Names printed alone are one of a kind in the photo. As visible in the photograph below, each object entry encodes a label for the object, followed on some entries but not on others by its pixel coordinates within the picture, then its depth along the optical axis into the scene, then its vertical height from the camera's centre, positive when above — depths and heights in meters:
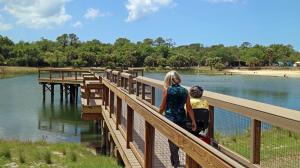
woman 6.22 -0.56
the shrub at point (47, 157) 14.90 -3.17
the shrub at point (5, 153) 15.26 -3.11
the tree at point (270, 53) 173.07 +3.83
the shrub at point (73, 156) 15.48 -3.26
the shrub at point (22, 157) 14.62 -3.11
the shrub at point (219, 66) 170.94 -1.17
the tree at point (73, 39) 190.15 +10.16
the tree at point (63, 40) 185.50 +9.54
